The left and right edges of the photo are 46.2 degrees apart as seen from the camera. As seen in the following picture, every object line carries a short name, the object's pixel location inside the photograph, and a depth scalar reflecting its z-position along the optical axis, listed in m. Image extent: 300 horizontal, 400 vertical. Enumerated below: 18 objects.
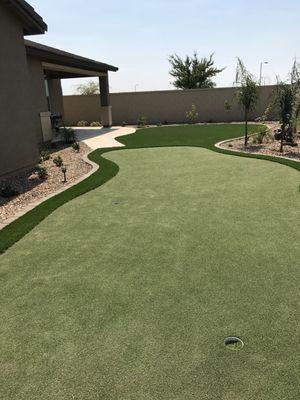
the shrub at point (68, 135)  17.85
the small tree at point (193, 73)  45.12
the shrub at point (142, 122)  27.55
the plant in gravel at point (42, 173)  10.84
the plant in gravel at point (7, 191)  8.95
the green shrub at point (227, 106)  28.22
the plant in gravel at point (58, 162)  11.38
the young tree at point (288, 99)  13.13
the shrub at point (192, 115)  28.75
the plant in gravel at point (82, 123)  29.77
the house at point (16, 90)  10.55
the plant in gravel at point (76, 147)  15.27
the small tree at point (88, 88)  50.88
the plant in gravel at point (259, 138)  16.19
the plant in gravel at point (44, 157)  13.37
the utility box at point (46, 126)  16.75
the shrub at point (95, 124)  28.70
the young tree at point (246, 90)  14.94
